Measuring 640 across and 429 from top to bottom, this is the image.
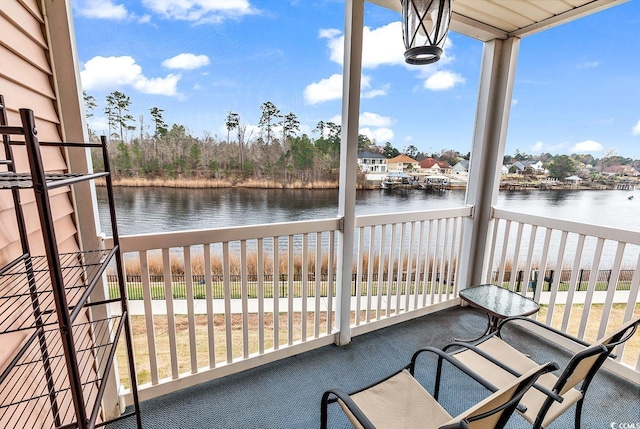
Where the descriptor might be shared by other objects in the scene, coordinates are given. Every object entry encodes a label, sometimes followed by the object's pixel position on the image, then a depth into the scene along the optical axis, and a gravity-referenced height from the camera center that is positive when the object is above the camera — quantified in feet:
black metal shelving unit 2.25 -1.85
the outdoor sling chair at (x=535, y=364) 3.88 -3.53
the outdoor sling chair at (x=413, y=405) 3.16 -3.56
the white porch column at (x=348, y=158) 6.68 +0.02
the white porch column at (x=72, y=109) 4.47 +0.71
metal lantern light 4.15 +1.85
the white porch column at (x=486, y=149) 8.90 +0.35
